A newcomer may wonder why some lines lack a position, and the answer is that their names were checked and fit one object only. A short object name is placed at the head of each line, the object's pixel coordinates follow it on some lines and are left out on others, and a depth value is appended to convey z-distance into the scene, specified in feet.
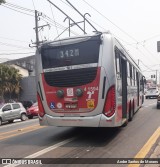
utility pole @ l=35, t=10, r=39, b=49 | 97.83
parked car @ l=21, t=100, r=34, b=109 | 124.02
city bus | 32.55
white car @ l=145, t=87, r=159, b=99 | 162.45
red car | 88.84
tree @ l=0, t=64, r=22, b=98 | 136.05
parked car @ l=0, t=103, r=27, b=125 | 74.38
